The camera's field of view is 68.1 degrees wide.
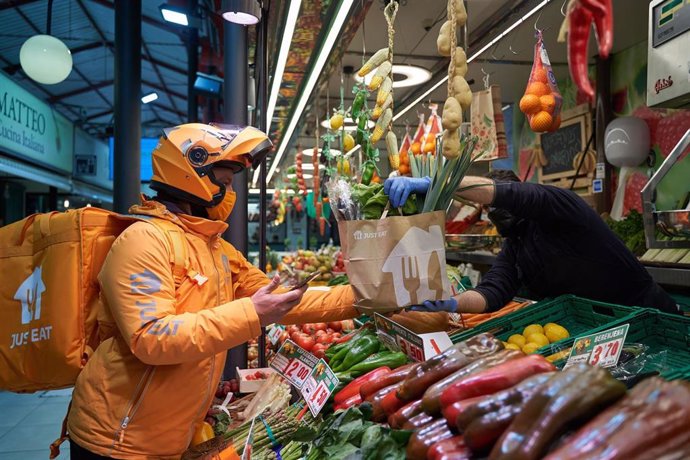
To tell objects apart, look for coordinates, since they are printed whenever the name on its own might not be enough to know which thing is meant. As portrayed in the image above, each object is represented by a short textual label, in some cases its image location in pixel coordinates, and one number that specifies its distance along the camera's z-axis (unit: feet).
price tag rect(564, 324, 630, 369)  5.45
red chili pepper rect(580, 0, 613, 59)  3.38
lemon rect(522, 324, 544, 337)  7.76
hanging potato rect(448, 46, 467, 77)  7.50
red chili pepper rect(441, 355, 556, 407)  4.08
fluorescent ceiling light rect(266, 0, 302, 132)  10.39
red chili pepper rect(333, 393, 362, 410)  6.30
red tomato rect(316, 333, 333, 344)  10.58
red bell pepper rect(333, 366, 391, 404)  6.25
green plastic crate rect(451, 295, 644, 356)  7.78
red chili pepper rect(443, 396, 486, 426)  3.88
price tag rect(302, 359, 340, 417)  6.68
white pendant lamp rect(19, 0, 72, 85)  18.67
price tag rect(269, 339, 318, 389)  7.79
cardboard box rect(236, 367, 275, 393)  9.64
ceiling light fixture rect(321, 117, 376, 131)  19.95
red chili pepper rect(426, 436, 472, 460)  3.68
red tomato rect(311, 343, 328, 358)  8.89
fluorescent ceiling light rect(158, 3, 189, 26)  21.80
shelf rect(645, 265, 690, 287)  12.02
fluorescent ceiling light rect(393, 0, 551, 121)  13.01
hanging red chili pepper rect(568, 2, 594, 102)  3.37
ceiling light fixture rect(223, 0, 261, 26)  9.52
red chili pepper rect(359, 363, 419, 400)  5.71
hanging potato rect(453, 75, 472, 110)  7.47
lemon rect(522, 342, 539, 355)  7.16
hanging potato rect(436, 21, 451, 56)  7.70
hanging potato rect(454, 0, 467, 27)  7.50
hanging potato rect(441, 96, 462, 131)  6.95
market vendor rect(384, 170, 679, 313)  7.38
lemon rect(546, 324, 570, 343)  7.60
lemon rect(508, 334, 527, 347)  7.58
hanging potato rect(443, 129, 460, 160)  6.75
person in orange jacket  5.97
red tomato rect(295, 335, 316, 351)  10.05
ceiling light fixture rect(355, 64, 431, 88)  20.67
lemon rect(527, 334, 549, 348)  7.43
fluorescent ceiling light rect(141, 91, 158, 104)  41.50
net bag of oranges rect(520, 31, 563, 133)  9.56
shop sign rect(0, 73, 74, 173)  32.48
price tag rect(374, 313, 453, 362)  6.16
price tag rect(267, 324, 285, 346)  11.60
